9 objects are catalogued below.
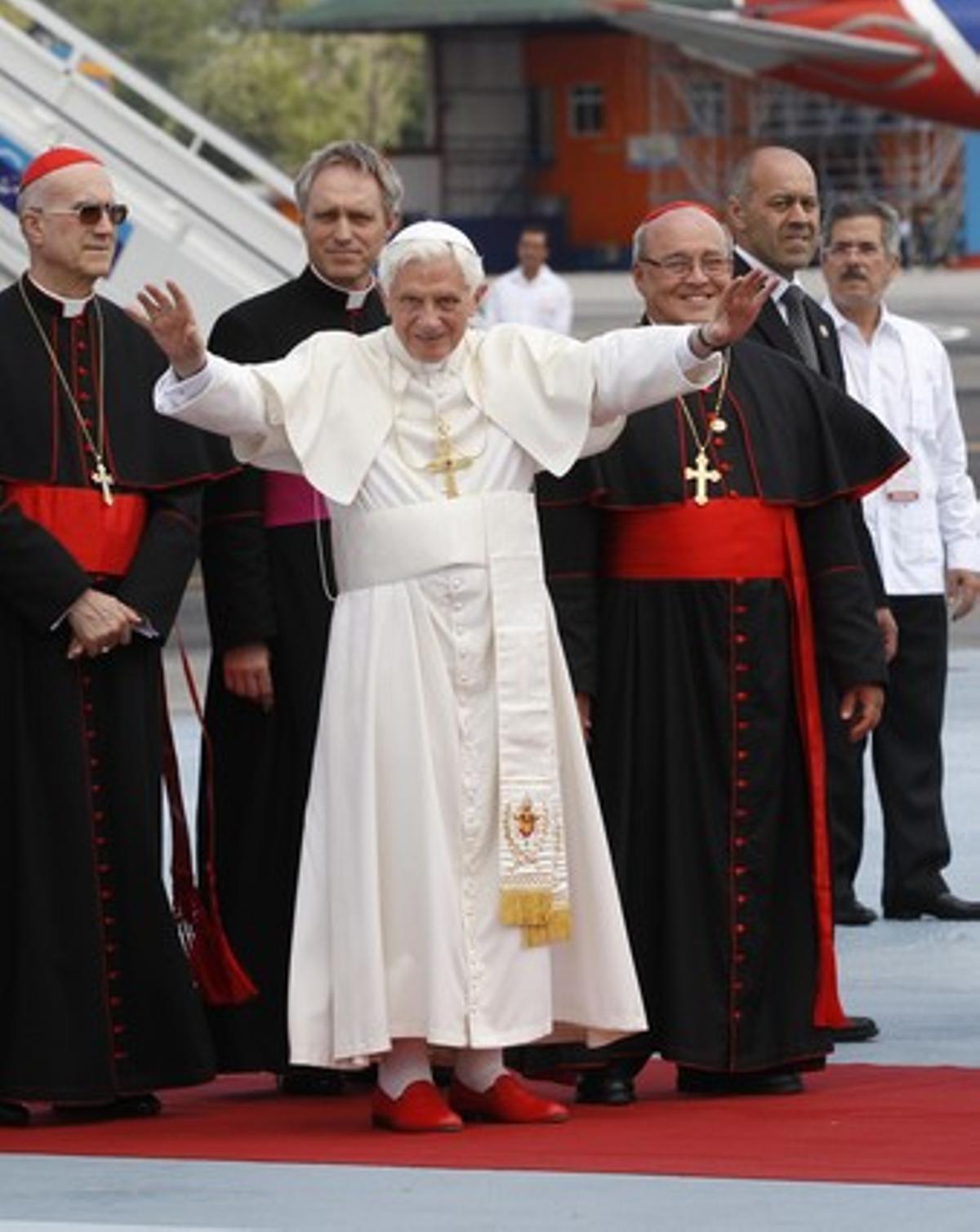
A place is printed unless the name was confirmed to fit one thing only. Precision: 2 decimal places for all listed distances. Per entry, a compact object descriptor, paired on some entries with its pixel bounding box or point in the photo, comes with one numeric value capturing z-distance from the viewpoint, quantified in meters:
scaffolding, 114.62
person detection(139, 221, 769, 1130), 13.18
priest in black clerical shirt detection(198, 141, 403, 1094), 14.42
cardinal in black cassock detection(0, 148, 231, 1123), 13.78
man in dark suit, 16.73
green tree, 148.00
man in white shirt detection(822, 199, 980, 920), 18.64
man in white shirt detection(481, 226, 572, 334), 50.66
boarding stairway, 33.78
